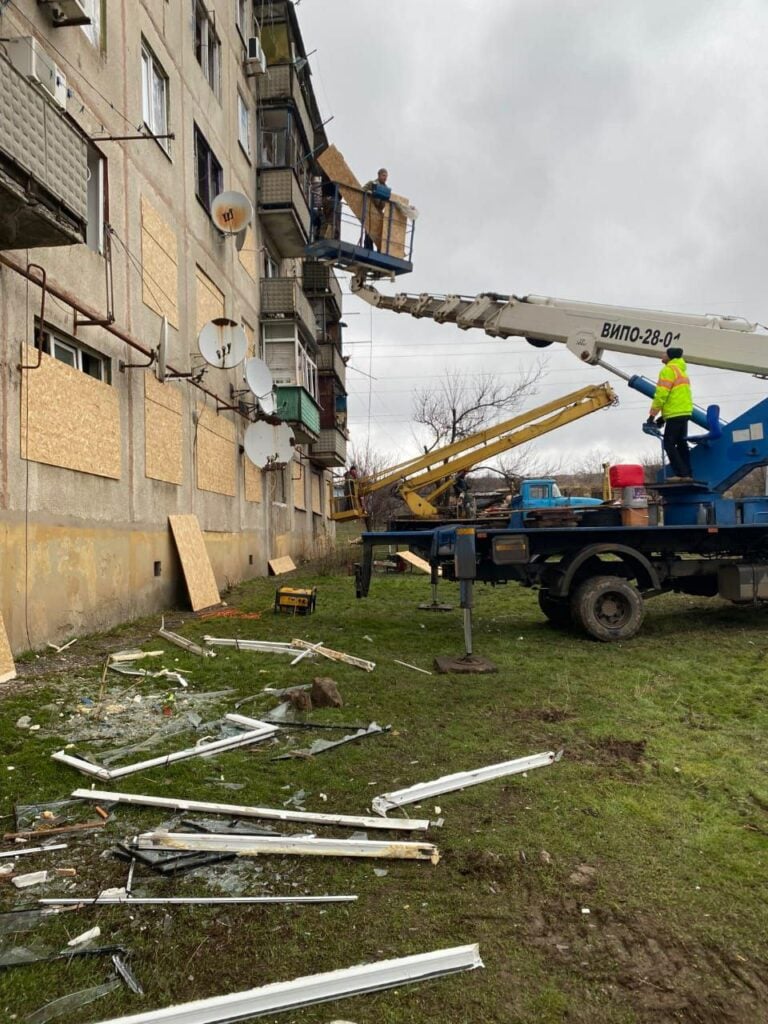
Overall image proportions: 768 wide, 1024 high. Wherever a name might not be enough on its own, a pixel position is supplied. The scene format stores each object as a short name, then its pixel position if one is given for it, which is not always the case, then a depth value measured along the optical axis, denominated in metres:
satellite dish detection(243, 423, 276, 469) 16.64
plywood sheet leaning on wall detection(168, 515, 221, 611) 12.02
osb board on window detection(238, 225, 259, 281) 18.33
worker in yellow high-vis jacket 9.29
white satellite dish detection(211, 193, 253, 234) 14.34
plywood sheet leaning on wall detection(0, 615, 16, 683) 6.54
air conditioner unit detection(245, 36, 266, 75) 18.62
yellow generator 11.23
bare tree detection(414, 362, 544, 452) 38.03
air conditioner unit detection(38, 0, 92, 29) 8.16
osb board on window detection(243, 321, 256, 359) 18.35
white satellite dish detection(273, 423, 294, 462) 17.47
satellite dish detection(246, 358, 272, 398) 15.12
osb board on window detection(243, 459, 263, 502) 17.64
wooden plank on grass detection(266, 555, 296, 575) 19.62
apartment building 7.23
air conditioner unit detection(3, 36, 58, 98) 7.07
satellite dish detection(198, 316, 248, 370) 12.69
